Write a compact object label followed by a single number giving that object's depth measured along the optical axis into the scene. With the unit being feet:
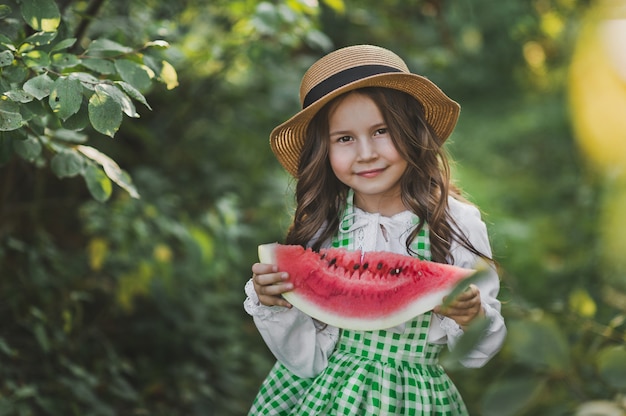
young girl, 5.79
